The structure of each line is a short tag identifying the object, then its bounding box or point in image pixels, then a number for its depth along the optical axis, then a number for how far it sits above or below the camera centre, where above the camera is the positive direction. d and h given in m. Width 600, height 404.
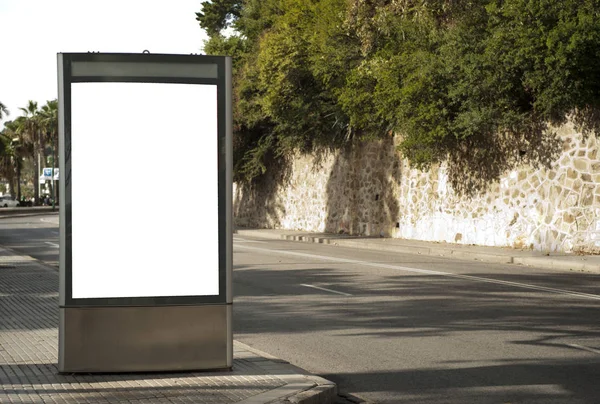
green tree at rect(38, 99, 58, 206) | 82.81 +8.18
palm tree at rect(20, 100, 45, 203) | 84.94 +7.65
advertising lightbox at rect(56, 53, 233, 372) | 6.77 -0.05
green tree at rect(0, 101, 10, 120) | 69.25 +7.77
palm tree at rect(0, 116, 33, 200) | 86.12 +6.06
